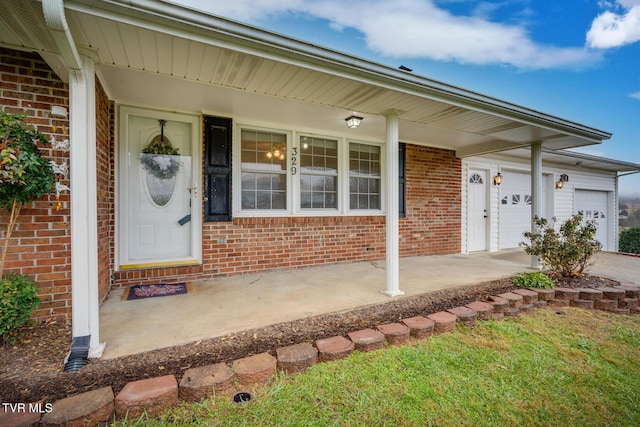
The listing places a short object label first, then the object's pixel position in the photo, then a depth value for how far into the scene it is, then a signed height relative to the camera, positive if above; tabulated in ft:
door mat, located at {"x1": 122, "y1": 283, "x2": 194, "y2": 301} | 10.68 -3.13
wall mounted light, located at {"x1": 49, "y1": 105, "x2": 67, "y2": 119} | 7.61 +2.88
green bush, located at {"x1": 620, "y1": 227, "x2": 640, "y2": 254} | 31.99 -3.23
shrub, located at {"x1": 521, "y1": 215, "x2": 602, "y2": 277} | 13.25 -1.68
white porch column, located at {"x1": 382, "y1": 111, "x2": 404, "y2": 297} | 10.87 +0.36
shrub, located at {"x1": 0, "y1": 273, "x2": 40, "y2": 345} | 6.21 -2.12
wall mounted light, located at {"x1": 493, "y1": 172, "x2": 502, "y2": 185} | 22.66 +2.86
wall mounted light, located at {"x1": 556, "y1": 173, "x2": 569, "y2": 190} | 26.78 +3.28
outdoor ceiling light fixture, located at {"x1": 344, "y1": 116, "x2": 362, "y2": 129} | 13.28 +4.54
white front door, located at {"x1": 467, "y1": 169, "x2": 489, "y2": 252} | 22.21 +0.26
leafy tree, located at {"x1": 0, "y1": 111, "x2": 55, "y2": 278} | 6.15 +1.11
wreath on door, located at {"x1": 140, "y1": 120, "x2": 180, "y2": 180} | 12.48 +2.61
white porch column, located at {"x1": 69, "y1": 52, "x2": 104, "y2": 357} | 6.24 +0.27
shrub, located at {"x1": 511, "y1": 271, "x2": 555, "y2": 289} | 12.14 -3.05
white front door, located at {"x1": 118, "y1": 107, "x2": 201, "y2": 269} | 11.99 +1.09
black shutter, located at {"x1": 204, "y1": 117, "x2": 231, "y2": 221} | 13.14 +2.18
